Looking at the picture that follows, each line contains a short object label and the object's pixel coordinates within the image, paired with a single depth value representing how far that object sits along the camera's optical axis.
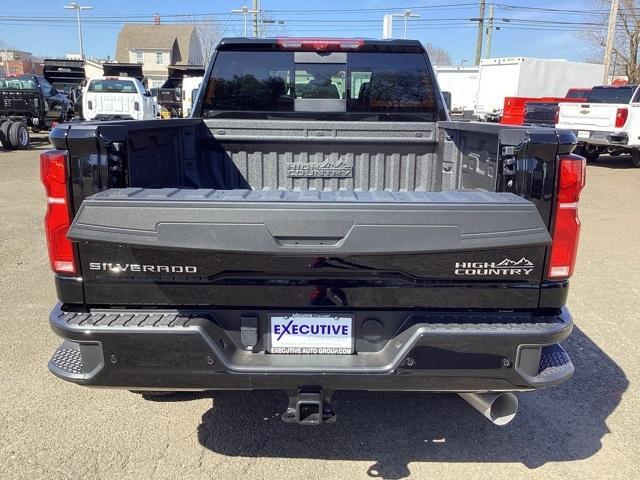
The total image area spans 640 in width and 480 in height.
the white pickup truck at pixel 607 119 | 15.22
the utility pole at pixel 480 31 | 43.41
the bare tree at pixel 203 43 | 68.84
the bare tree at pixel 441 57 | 91.31
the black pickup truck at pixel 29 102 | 19.44
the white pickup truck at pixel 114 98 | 19.52
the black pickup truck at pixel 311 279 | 2.19
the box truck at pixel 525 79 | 28.03
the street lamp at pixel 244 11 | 43.16
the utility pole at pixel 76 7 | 52.69
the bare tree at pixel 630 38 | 37.81
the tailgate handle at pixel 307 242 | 2.20
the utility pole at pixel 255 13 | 39.75
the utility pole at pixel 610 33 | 26.06
